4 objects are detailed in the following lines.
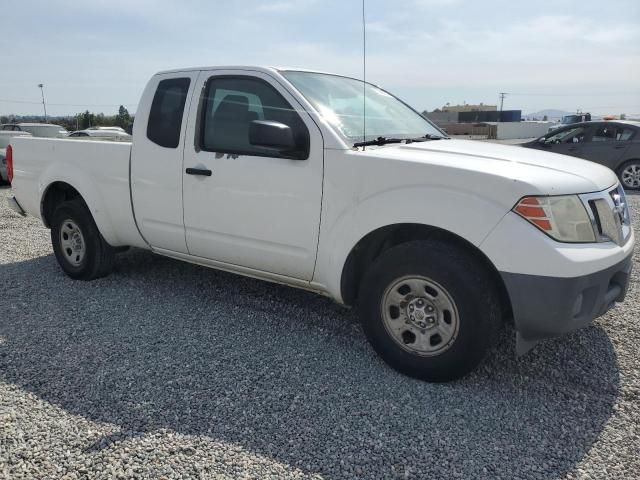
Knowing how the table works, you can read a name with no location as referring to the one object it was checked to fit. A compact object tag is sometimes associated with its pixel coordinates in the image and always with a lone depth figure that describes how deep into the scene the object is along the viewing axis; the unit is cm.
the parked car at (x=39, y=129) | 1905
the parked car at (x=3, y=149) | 1236
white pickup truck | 278
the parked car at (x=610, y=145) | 1120
